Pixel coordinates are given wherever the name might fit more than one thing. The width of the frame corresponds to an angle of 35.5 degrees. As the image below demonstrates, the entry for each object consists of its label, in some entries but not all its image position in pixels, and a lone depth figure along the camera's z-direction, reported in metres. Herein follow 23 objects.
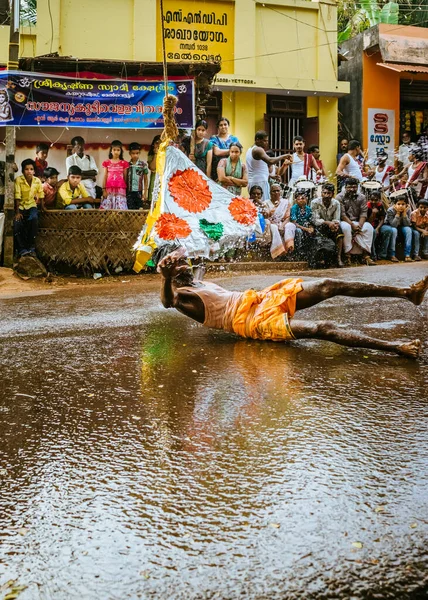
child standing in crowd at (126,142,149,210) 13.29
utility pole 11.73
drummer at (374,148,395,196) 16.64
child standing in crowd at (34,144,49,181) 13.43
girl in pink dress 13.25
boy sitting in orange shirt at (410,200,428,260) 13.80
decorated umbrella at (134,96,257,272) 6.80
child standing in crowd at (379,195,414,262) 13.52
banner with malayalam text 12.09
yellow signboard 16.92
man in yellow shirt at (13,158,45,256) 11.79
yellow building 16.41
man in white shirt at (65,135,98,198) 13.52
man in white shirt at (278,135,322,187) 15.21
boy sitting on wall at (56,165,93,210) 12.59
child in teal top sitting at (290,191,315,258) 12.72
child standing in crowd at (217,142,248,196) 12.51
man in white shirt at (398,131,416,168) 18.56
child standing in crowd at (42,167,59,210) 12.52
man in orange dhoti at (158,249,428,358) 4.82
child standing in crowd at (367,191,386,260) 13.69
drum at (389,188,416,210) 14.27
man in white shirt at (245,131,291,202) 13.59
